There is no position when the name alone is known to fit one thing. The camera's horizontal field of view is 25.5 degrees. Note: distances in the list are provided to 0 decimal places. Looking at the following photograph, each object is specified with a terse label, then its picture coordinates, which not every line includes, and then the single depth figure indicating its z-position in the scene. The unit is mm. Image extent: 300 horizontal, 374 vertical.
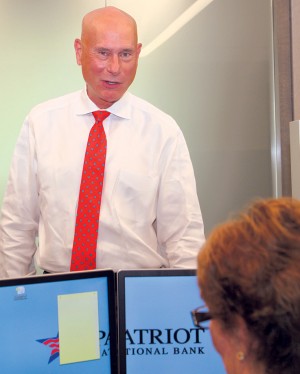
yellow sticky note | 1520
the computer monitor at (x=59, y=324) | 1491
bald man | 2354
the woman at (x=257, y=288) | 908
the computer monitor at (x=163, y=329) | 1567
